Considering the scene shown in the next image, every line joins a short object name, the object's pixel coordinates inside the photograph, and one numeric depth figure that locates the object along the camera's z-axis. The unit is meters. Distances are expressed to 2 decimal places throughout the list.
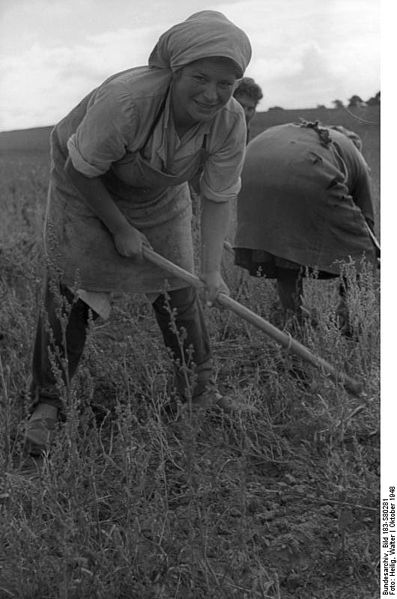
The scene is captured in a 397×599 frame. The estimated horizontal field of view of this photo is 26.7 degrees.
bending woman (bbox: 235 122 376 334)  3.43
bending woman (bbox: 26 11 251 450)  2.29
